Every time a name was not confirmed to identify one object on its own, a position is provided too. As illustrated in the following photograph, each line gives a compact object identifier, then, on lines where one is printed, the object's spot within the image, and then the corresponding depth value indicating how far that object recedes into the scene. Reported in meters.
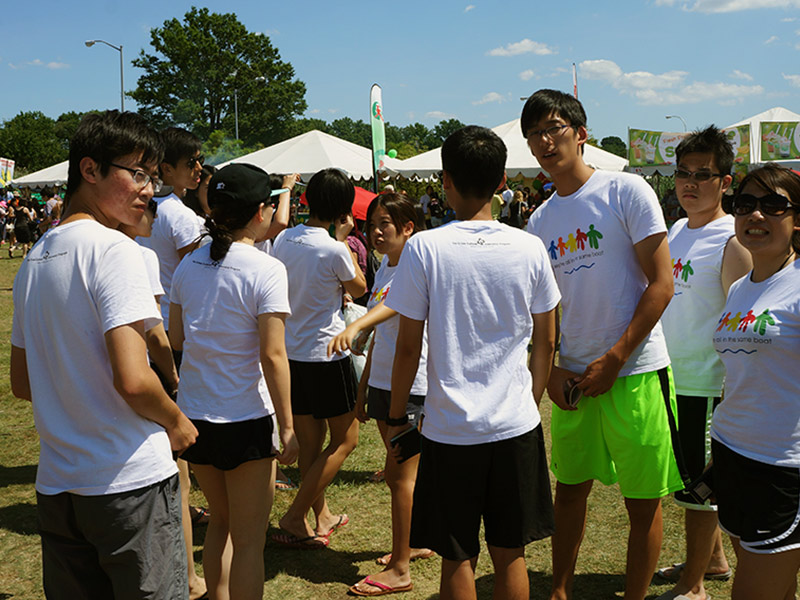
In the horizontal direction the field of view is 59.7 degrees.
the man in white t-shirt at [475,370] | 2.48
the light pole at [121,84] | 38.00
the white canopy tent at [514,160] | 20.20
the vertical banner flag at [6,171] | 36.84
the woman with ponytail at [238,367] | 2.78
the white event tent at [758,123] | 30.19
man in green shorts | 2.93
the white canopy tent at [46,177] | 31.66
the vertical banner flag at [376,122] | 14.94
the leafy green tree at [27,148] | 80.12
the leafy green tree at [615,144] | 118.84
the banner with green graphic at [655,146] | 28.39
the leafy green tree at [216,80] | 55.28
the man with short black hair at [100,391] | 1.95
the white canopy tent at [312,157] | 18.67
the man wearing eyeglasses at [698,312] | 3.31
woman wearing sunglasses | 2.39
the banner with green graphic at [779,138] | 29.06
